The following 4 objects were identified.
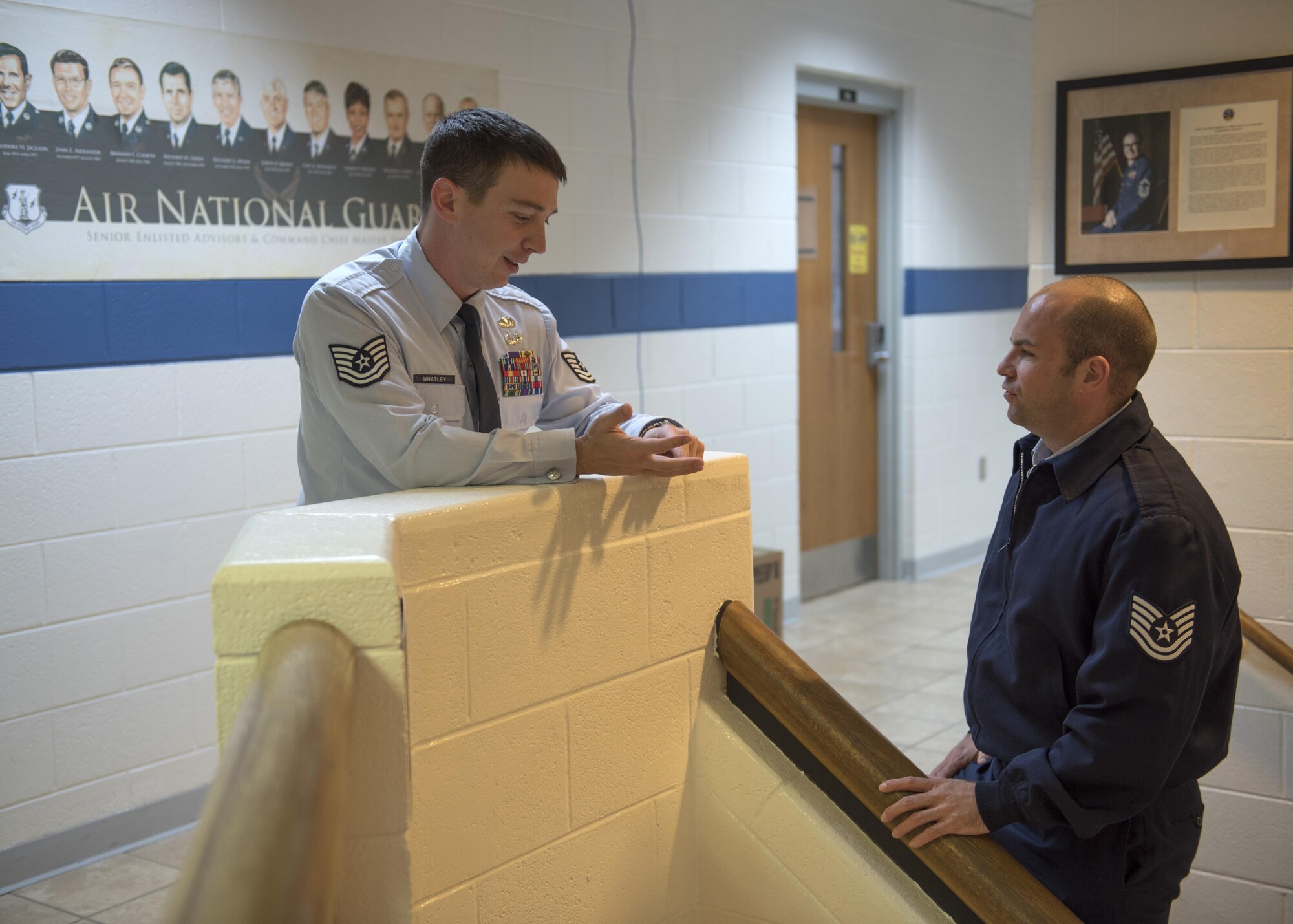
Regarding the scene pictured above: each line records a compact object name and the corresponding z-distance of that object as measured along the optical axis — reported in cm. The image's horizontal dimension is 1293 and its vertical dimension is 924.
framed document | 241
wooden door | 540
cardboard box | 389
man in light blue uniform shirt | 149
